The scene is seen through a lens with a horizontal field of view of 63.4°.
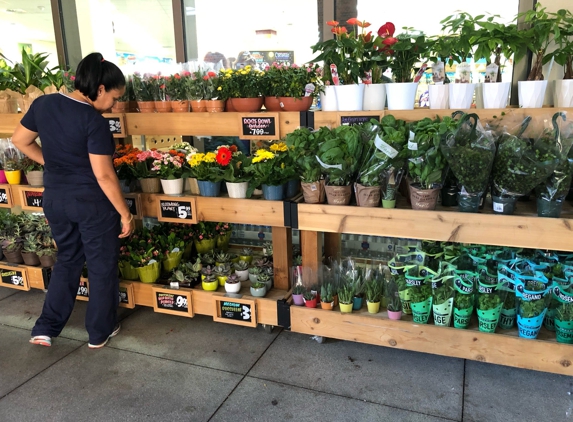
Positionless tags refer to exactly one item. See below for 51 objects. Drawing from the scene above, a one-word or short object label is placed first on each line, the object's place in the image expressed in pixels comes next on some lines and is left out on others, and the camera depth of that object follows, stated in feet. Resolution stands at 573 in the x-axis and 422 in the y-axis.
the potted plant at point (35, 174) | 10.85
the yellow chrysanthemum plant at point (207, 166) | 8.95
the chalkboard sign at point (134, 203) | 9.72
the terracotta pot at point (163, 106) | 9.84
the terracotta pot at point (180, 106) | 9.69
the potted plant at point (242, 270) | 9.90
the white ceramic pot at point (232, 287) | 9.29
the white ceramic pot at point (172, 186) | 9.39
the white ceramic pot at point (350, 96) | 8.34
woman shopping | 7.97
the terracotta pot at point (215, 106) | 9.41
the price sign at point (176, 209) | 9.30
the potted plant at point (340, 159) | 7.64
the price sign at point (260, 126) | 8.93
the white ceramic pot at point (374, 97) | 8.38
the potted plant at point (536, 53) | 7.47
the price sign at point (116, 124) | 10.19
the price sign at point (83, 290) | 10.32
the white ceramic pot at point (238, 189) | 8.89
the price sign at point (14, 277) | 11.25
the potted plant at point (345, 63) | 8.21
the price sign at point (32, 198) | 10.67
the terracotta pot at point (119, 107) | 10.39
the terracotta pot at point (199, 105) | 9.56
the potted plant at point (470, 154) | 6.93
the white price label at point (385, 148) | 7.39
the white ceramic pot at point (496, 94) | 7.72
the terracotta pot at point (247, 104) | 9.11
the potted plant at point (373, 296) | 8.33
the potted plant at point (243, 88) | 8.99
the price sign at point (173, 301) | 9.48
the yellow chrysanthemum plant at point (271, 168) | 8.39
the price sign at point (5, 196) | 11.13
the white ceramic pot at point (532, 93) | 7.60
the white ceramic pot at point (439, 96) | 8.10
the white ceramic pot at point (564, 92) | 7.52
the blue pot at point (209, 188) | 9.11
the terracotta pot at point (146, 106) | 10.02
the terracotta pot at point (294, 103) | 8.86
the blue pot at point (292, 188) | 8.85
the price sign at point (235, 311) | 8.93
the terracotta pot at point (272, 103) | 9.04
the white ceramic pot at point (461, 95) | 7.91
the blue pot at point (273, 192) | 8.58
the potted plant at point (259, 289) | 9.09
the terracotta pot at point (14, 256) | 11.60
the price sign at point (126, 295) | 10.07
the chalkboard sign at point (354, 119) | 8.48
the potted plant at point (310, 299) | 8.64
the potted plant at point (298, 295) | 8.76
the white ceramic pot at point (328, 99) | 8.60
